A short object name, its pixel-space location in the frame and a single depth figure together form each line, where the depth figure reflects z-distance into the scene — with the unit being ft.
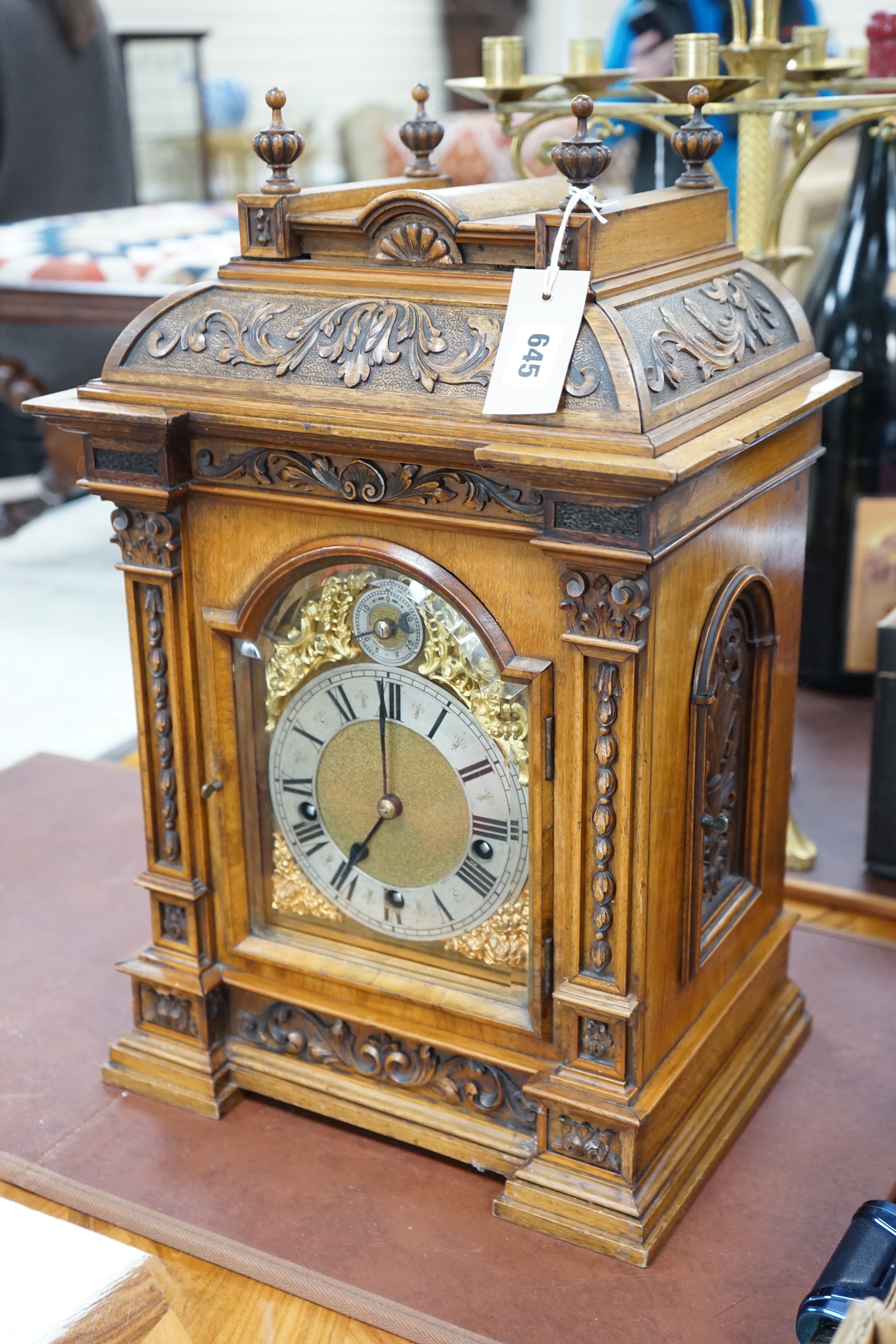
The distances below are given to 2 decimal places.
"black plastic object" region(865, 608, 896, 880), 6.29
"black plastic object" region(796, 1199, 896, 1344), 3.65
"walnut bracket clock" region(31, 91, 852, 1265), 3.93
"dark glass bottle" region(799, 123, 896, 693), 8.26
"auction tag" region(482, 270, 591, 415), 3.76
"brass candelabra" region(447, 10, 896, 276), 5.48
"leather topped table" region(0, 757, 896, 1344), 4.11
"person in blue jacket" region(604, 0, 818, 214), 9.34
